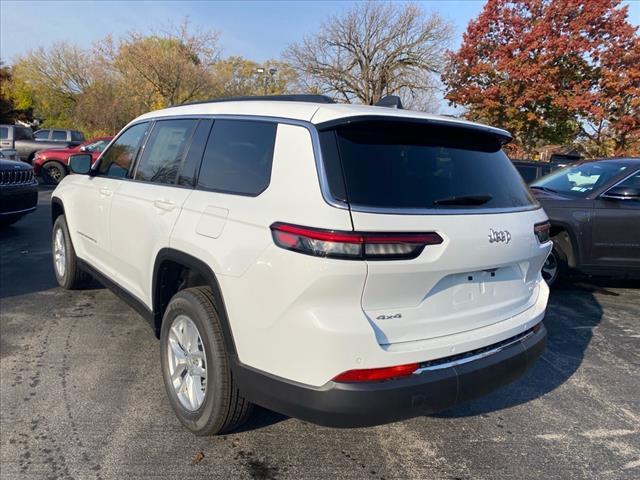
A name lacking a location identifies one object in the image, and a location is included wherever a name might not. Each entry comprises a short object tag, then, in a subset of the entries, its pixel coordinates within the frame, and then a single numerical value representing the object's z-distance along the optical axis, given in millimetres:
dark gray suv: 5328
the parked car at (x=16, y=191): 7194
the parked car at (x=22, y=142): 16609
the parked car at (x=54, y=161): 15117
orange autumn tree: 18094
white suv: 2018
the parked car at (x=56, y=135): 19203
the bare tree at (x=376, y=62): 28094
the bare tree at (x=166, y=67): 28516
